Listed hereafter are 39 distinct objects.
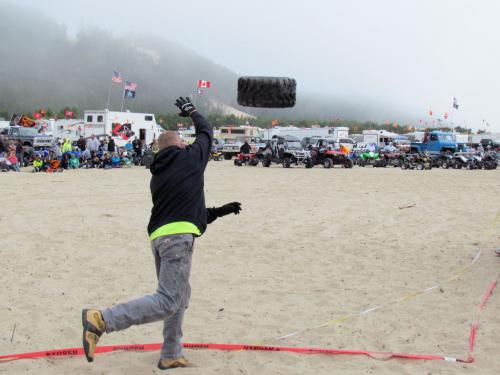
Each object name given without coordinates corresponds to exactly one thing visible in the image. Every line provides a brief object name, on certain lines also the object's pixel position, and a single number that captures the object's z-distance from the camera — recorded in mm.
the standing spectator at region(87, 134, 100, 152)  24306
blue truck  33875
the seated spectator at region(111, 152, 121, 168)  23708
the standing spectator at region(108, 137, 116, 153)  25391
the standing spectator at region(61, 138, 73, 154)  23125
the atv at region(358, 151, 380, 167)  31094
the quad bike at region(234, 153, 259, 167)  27141
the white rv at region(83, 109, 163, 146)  34000
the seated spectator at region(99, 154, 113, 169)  23344
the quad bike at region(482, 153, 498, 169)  29797
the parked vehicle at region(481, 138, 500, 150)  50359
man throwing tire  3291
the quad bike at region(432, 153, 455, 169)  29953
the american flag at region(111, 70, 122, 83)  37906
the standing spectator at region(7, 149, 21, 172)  19875
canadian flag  38688
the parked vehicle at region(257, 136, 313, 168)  26361
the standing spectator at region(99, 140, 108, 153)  24631
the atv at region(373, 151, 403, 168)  30259
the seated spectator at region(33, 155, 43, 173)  20062
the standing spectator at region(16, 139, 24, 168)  22938
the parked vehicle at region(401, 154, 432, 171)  27652
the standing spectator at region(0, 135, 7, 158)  21744
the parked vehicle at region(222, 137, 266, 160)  35219
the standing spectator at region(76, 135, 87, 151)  25342
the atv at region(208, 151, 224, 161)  32762
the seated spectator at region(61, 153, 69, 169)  22109
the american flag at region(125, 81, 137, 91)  39834
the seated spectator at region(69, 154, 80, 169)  22375
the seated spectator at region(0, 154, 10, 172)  19766
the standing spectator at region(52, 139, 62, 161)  21888
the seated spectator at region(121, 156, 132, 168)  24703
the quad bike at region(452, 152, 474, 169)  29484
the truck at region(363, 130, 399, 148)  47341
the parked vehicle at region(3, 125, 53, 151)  26562
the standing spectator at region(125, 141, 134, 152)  28469
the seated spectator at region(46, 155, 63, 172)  20125
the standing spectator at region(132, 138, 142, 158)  26839
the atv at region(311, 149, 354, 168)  26703
